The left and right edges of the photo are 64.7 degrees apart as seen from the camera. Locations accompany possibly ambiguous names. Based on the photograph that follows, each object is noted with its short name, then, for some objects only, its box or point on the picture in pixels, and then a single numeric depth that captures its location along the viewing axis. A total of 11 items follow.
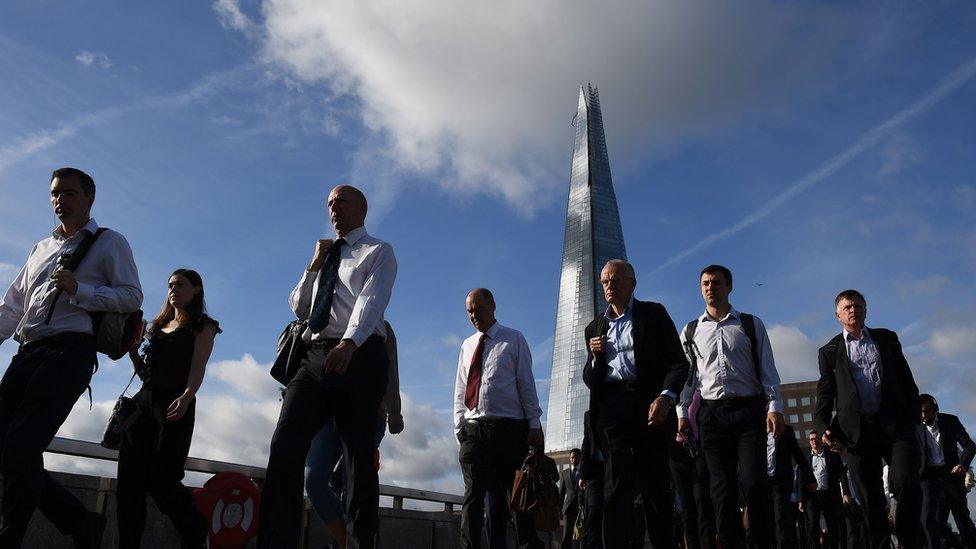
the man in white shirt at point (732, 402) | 5.50
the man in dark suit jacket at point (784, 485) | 8.29
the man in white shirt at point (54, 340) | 3.89
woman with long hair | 4.80
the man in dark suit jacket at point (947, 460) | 8.38
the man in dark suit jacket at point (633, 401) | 5.12
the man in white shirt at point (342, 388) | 3.88
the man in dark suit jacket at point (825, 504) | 10.86
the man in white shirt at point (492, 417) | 6.11
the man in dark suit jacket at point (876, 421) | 6.07
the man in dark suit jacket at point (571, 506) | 12.52
